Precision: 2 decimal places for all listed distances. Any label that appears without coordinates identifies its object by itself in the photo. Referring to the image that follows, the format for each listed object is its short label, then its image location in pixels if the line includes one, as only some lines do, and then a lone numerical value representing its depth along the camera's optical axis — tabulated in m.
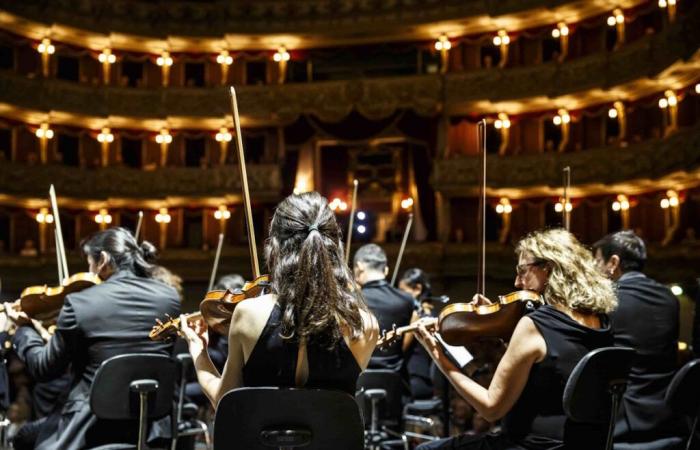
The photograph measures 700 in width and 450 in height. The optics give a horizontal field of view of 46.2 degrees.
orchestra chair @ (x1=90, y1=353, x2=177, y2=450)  3.84
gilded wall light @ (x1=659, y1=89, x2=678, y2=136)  17.83
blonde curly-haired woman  3.20
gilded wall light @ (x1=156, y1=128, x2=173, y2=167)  23.09
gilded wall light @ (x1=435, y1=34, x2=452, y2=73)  21.84
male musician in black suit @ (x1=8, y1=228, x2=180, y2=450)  3.98
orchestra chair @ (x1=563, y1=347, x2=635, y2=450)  3.19
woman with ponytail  2.64
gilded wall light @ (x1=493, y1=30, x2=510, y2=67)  21.41
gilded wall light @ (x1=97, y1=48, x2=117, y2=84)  22.59
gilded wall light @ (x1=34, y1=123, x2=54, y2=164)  21.75
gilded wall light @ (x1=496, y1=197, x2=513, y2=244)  21.13
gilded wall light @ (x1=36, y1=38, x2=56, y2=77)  21.55
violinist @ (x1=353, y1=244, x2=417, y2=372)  6.09
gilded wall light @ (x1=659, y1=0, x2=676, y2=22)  17.03
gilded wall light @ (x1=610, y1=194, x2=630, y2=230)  19.31
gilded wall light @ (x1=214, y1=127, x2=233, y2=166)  23.05
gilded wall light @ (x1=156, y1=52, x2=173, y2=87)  23.16
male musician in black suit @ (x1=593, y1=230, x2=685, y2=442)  4.12
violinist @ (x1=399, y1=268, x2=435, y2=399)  7.00
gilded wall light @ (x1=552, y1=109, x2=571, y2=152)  20.78
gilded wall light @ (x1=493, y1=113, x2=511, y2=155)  21.53
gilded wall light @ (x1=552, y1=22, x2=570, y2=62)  20.67
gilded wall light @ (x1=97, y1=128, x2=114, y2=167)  22.73
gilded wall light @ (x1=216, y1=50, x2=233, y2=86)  23.11
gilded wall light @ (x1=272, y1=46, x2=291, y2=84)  22.73
